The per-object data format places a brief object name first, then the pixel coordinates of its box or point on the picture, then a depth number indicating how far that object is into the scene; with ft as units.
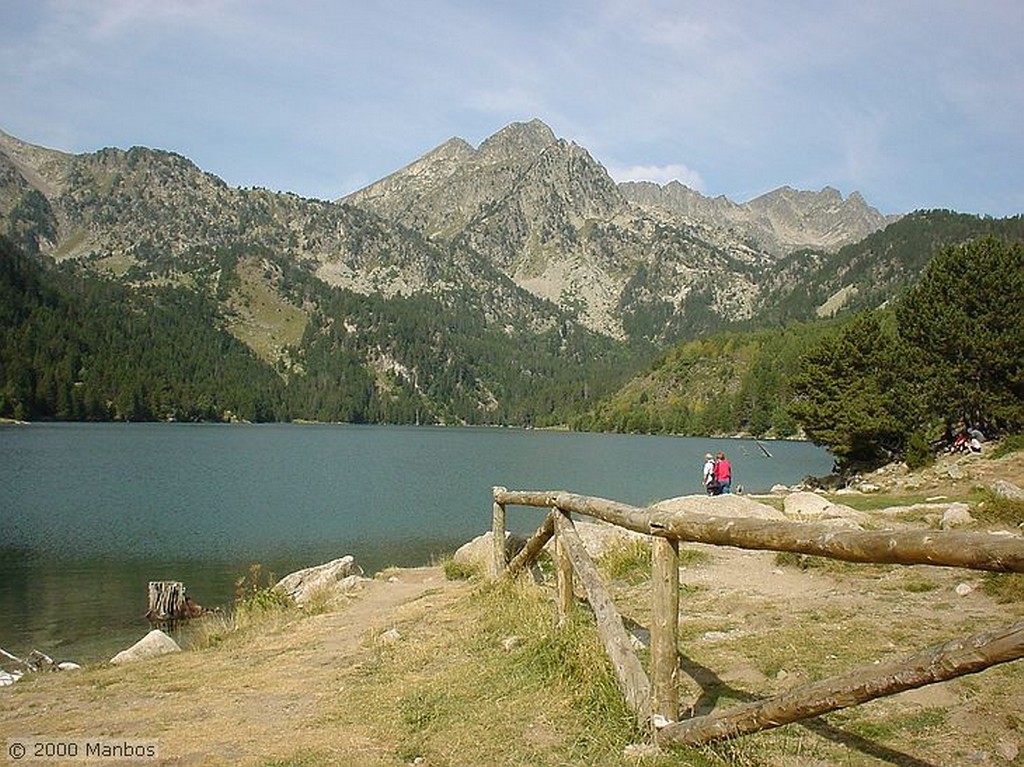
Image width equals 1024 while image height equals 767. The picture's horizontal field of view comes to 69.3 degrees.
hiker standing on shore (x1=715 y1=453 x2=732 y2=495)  101.65
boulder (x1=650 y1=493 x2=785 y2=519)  57.77
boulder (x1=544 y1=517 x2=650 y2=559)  47.21
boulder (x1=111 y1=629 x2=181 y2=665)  43.32
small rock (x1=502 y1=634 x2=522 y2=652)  28.22
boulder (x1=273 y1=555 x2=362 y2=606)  58.93
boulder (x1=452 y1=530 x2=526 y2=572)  47.98
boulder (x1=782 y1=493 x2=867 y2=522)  61.92
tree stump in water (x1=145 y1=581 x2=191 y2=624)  70.38
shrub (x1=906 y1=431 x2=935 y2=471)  122.93
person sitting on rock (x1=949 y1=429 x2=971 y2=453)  125.86
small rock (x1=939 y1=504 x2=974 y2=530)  48.29
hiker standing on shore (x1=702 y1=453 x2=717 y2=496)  103.72
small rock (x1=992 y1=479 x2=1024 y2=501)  62.75
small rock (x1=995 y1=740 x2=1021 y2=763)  16.02
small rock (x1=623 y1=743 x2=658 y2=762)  17.44
